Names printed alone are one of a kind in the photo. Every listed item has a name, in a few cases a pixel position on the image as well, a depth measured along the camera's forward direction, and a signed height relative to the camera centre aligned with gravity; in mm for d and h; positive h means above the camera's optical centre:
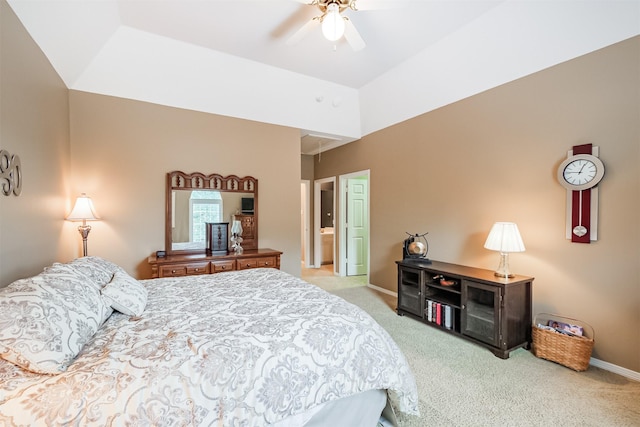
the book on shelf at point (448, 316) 3068 -1134
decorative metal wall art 1766 +240
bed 1062 -632
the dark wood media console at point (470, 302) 2607 -954
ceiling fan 2248 +1537
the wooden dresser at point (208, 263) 3178 -620
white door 5684 -290
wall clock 2412 +193
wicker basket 2312 -1130
